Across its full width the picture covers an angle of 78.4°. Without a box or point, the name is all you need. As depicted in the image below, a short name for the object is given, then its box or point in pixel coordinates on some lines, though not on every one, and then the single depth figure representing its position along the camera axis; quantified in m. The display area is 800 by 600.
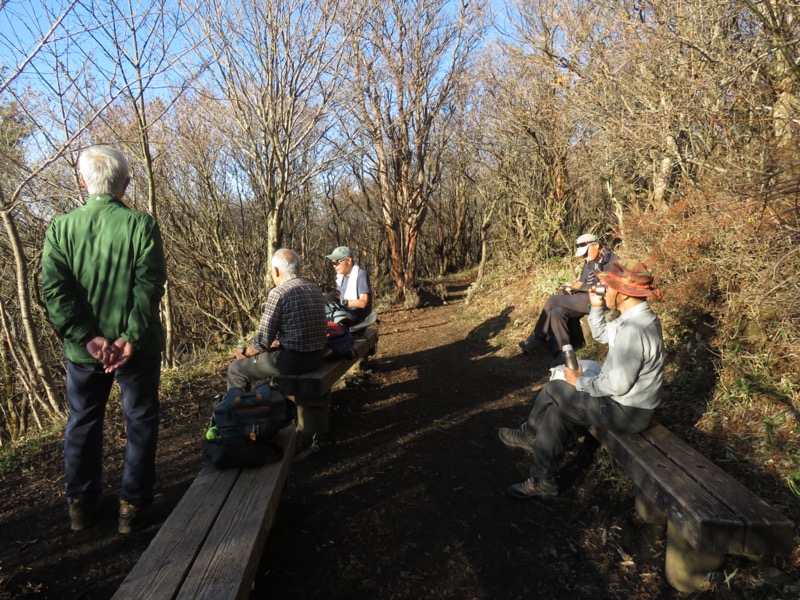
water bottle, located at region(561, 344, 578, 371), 3.38
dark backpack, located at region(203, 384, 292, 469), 2.57
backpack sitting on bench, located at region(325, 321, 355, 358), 4.34
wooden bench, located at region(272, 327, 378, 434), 3.67
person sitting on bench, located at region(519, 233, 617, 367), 5.64
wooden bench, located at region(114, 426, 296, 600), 1.74
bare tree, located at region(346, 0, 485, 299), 9.54
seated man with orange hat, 2.83
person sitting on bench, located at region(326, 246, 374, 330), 5.63
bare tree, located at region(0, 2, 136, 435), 4.80
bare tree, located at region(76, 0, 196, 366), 5.02
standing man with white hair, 2.55
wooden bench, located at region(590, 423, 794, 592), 2.03
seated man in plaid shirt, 3.70
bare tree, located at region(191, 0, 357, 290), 6.50
